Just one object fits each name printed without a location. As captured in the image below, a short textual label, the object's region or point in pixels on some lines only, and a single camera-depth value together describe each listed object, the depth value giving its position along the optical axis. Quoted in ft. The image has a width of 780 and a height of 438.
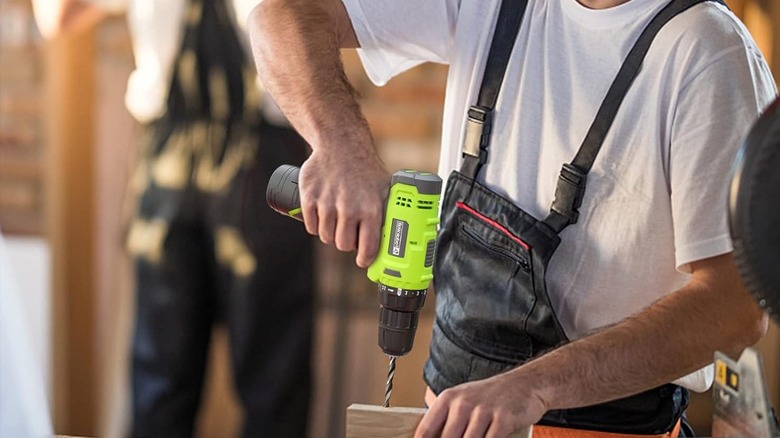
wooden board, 5.51
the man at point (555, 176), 5.66
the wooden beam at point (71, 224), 10.77
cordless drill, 5.74
